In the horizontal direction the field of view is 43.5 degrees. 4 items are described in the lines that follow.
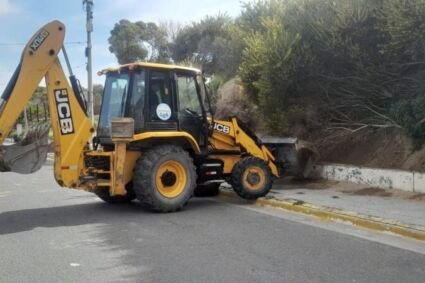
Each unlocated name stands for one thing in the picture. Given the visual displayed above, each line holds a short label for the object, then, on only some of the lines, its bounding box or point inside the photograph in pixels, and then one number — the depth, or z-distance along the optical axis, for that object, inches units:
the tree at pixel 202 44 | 1306.8
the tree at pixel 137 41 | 1849.2
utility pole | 1002.7
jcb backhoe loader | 379.9
